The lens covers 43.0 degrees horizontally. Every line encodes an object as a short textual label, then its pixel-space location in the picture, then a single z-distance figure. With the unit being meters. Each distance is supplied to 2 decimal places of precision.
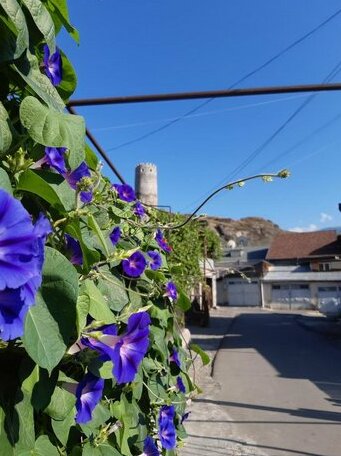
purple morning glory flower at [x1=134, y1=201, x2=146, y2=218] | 1.57
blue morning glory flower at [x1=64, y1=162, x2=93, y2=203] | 0.83
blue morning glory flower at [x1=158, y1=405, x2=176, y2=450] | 1.25
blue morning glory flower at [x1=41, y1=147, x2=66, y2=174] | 0.73
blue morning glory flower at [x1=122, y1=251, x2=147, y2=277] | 1.21
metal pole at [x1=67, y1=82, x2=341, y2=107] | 2.54
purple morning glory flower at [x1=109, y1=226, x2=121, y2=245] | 1.11
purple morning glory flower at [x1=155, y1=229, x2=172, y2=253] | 1.70
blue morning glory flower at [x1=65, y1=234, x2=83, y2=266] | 0.75
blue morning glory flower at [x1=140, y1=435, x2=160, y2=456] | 1.16
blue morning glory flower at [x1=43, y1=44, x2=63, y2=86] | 0.81
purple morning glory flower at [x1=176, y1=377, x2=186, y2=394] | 1.58
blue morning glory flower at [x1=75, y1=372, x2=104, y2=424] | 0.75
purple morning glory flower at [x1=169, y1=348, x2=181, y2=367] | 1.61
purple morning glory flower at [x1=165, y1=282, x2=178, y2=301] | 1.48
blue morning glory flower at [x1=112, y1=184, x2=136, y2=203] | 1.49
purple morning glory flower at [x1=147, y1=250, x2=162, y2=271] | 1.47
